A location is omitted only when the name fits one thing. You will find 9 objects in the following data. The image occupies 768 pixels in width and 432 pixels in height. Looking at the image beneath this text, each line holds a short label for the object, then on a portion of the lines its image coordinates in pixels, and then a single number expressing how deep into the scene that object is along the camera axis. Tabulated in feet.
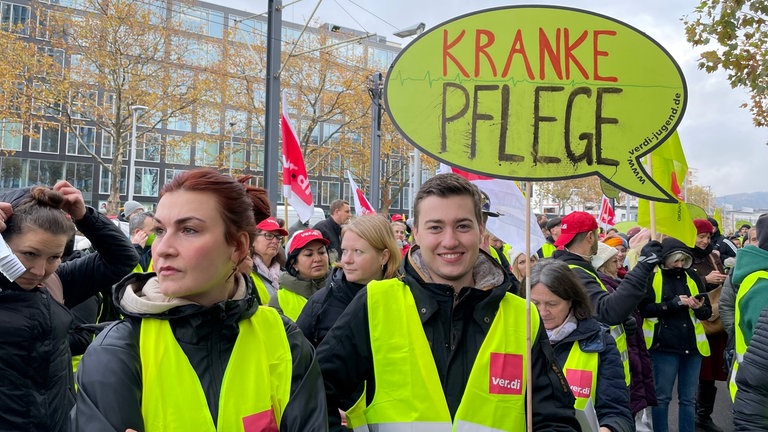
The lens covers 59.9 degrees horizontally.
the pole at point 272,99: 34.99
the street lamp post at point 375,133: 54.65
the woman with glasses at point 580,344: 10.75
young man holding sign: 7.27
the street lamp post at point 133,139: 91.51
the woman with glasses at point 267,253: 16.88
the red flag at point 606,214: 43.27
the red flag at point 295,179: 24.66
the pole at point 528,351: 7.30
